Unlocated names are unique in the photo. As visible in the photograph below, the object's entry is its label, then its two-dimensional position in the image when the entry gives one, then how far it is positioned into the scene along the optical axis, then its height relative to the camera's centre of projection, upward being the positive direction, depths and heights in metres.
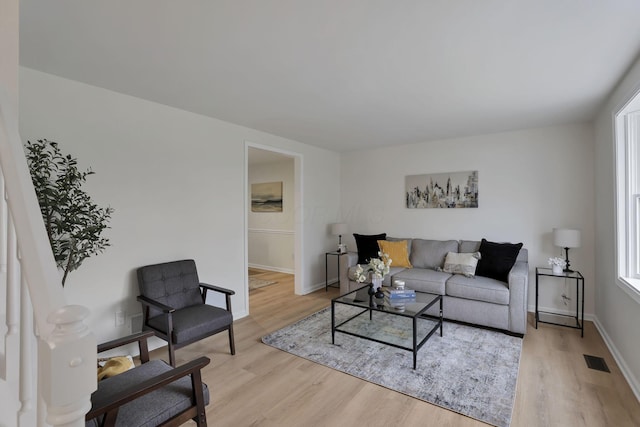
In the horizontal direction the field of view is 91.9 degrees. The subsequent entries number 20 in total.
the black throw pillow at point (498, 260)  3.58 -0.54
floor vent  2.57 -1.28
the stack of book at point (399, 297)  3.03 -0.82
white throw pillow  3.76 -0.61
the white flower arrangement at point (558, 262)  3.57 -0.56
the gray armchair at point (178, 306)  2.46 -0.83
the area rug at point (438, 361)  2.18 -1.28
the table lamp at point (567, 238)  3.45 -0.27
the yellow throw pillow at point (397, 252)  4.39 -0.54
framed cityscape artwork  4.40 +0.36
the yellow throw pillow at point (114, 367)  1.80 -0.91
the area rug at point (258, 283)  5.37 -1.22
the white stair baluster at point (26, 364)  0.82 -0.40
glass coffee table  2.74 -1.09
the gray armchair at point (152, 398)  1.33 -0.91
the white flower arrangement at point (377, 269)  3.21 -0.57
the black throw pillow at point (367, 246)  4.63 -0.48
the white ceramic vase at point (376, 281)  3.20 -0.69
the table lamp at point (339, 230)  5.08 -0.25
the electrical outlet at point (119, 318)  2.72 -0.90
